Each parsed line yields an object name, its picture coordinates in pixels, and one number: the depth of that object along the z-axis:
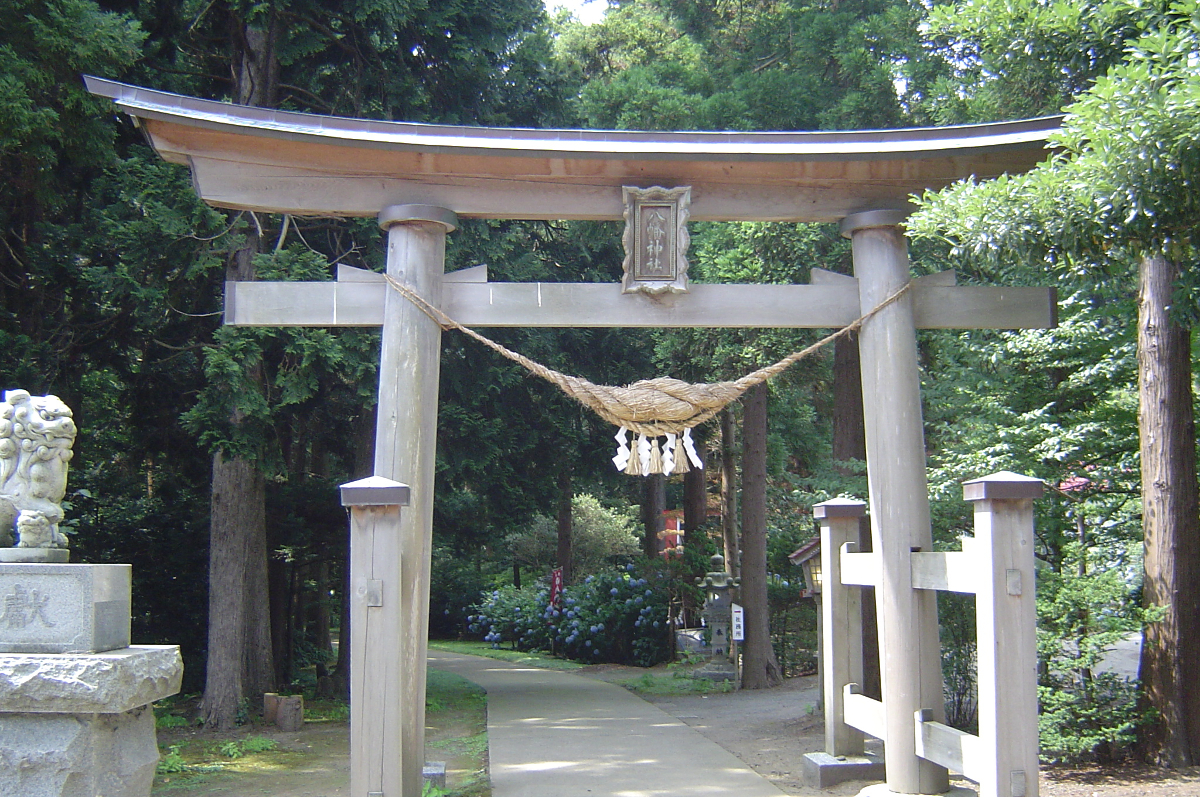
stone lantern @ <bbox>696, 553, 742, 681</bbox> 15.22
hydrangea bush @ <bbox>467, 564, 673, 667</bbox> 17.30
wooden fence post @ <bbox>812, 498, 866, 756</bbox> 7.14
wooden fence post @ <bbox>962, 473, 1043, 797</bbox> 4.91
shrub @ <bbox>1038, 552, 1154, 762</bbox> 7.20
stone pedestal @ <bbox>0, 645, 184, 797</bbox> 4.88
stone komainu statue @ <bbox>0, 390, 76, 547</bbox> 5.32
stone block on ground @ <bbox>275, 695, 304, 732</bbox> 10.61
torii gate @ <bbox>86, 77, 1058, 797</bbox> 6.06
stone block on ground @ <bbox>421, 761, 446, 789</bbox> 6.74
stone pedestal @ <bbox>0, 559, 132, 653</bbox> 5.00
